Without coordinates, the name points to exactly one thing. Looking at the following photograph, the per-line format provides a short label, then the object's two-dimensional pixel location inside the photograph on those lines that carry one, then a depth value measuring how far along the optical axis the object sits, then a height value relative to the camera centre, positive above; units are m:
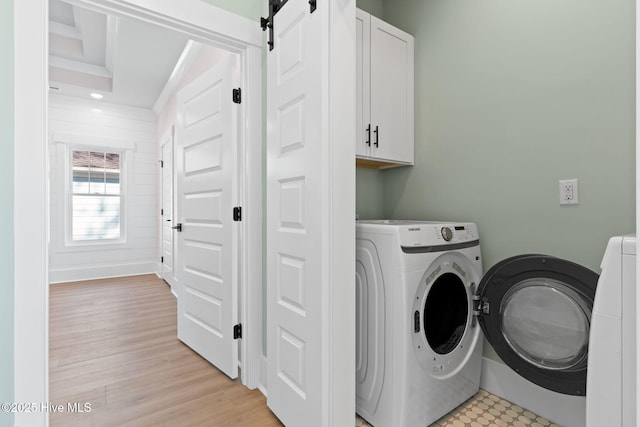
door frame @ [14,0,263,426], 1.29 +0.03
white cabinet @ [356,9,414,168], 1.94 +0.77
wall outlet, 1.56 +0.11
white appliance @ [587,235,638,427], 0.69 -0.29
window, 4.98 +0.30
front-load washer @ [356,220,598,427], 1.39 -0.51
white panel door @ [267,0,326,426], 1.35 -0.02
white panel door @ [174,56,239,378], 2.04 -0.03
